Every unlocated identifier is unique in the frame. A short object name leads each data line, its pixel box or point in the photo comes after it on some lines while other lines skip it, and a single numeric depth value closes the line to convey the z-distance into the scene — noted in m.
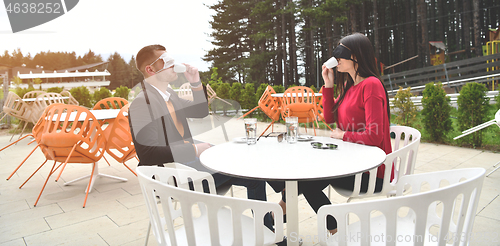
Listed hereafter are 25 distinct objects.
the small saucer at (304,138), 1.83
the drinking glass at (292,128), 1.75
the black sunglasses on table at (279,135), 1.80
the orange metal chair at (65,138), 2.47
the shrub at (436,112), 4.23
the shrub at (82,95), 7.71
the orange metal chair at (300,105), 4.88
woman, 1.61
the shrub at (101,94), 8.10
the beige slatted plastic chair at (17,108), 5.36
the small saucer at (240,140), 1.78
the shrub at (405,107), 4.80
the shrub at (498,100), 3.71
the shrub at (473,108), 3.90
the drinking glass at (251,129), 1.69
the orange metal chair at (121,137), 2.65
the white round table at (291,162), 1.12
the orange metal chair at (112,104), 2.96
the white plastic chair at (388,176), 1.52
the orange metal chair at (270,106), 5.06
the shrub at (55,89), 7.74
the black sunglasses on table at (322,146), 1.55
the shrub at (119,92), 7.05
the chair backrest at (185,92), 2.01
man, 1.56
